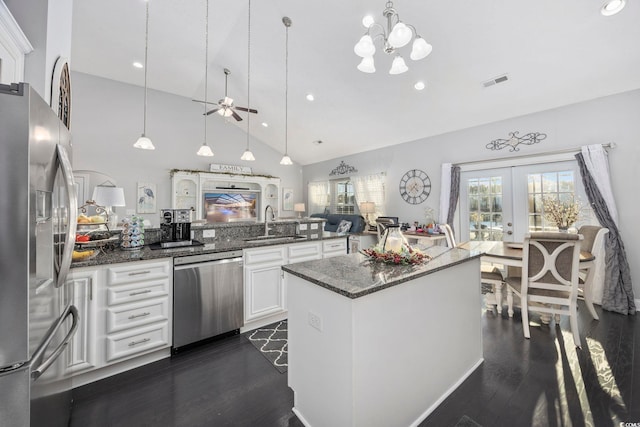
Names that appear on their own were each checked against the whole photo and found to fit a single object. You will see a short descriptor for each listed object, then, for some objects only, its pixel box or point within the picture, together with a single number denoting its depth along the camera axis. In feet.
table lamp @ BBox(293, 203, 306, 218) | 26.05
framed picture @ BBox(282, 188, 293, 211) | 26.91
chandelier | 5.26
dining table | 8.53
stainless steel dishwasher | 7.36
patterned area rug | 7.13
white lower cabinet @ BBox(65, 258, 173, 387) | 6.02
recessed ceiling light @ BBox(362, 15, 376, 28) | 5.89
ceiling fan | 14.01
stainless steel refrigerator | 2.67
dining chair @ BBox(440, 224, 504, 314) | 9.87
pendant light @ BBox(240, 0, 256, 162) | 11.81
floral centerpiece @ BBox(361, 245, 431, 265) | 5.38
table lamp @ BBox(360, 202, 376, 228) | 19.76
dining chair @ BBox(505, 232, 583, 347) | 7.68
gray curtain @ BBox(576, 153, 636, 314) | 10.14
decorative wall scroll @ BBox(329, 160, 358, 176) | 22.67
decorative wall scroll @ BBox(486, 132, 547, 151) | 12.56
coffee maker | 8.45
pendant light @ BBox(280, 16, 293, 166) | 11.57
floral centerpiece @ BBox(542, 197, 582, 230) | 9.49
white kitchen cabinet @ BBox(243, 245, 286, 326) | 8.68
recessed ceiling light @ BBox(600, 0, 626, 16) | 7.57
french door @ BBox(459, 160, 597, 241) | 11.93
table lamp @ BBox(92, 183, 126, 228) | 10.73
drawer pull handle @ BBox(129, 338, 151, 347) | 6.66
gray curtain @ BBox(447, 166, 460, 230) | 15.29
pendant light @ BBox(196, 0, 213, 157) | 11.36
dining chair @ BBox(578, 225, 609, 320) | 9.05
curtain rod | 10.68
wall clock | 17.12
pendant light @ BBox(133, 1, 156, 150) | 9.93
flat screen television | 22.61
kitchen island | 4.02
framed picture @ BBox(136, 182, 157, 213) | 19.35
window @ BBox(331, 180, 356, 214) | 23.26
